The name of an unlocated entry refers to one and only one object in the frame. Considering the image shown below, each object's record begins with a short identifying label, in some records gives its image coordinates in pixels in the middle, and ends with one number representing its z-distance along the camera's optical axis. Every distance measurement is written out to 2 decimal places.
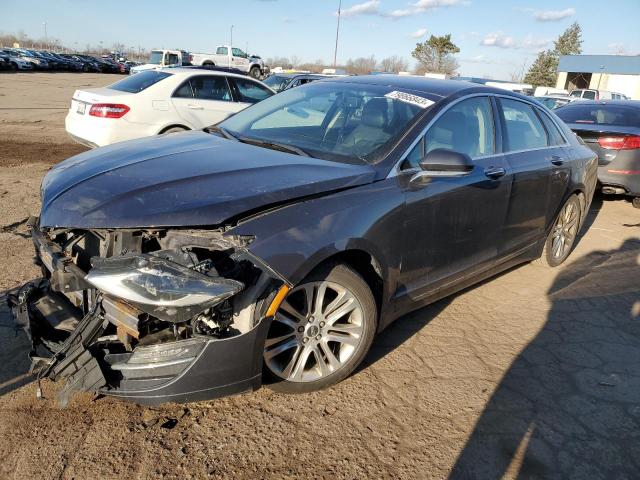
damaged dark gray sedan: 2.29
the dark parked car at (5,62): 42.19
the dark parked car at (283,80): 14.96
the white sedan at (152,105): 7.51
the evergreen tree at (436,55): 64.56
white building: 49.28
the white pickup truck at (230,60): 35.03
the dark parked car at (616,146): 7.32
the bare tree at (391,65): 84.25
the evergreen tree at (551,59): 75.75
